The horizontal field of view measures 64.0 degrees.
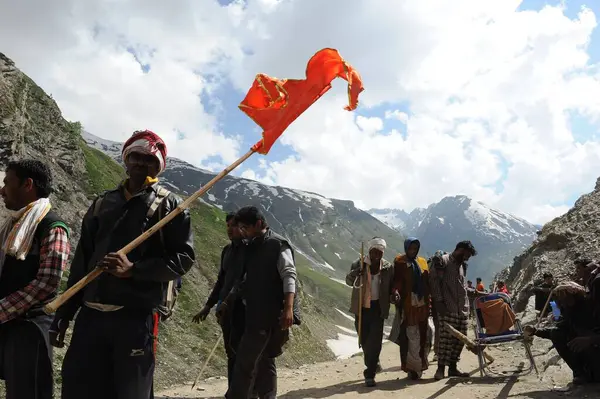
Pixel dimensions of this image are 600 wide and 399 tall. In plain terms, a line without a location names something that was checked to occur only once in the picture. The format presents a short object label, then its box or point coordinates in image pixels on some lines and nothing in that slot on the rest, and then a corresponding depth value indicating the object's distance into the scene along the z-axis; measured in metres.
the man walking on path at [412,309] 8.72
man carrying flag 2.99
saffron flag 4.41
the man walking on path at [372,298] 8.32
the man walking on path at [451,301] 8.72
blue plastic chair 8.10
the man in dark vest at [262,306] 5.13
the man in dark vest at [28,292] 3.48
